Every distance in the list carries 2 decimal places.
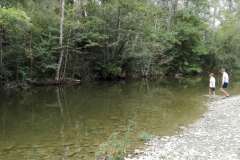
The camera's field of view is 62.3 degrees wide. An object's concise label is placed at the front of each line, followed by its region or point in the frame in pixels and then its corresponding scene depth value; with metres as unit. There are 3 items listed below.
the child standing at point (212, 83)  13.08
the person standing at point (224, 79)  12.88
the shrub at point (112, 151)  4.97
